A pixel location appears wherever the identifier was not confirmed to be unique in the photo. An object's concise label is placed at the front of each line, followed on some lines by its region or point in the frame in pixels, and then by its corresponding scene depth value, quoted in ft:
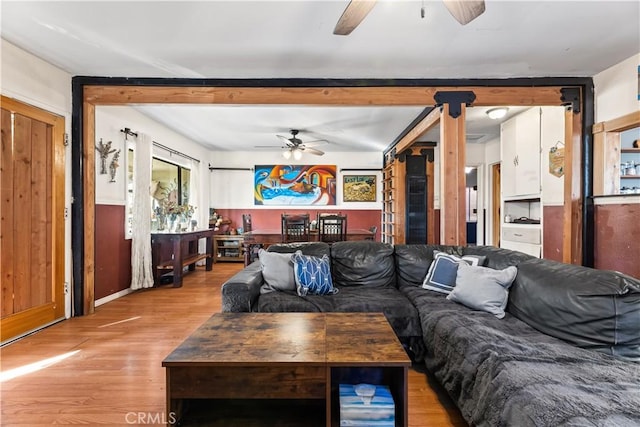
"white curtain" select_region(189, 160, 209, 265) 20.47
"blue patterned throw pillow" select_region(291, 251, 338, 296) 8.45
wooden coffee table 4.46
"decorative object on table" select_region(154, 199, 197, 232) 16.11
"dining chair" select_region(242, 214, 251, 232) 21.44
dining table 15.06
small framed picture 22.91
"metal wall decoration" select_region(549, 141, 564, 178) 12.03
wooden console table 14.94
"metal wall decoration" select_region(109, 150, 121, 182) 12.84
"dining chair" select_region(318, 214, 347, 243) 15.25
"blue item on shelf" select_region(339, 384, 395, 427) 4.61
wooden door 8.65
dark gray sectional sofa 3.75
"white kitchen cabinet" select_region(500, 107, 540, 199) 13.42
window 14.19
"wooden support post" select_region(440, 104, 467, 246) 11.28
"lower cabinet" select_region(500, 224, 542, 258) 13.34
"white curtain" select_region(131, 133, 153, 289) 13.98
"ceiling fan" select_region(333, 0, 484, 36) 5.79
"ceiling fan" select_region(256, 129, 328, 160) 17.50
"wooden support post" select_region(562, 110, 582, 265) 11.07
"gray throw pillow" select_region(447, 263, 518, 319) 6.94
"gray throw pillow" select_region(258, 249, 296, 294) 8.63
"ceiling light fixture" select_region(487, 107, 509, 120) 13.47
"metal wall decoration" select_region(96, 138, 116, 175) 12.36
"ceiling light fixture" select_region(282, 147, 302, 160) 18.03
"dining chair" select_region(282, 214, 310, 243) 14.67
